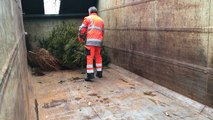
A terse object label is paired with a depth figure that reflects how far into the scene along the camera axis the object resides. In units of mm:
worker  5480
